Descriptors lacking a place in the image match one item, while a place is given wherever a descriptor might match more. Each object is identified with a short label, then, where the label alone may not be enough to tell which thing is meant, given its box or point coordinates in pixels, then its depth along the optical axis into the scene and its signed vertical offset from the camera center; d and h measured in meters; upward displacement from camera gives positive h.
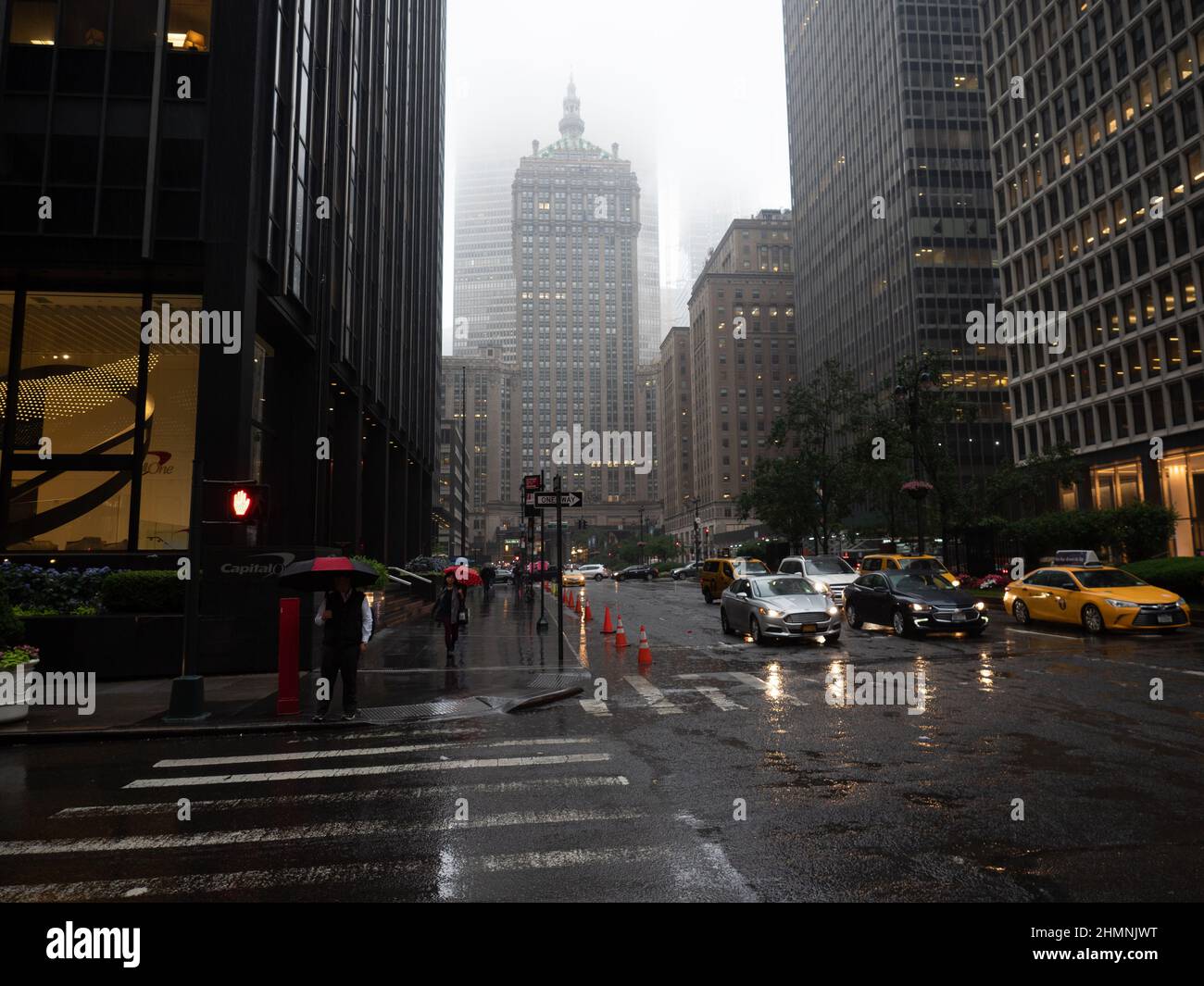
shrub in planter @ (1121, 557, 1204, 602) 20.91 -1.15
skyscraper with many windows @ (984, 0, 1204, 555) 40.12 +19.28
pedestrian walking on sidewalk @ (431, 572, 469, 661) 15.16 -1.22
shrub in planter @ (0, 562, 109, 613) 13.62 -0.50
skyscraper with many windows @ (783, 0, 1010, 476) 82.19 +39.99
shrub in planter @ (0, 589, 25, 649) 10.69 -0.94
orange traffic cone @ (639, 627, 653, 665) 14.52 -2.11
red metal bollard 10.30 -1.44
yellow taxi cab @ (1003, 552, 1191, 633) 16.05 -1.44
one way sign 15.84 +1.09
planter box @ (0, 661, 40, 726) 9.52 -1.95
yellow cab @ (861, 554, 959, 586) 21.46 -0.68
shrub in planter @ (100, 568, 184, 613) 13.66 -0.62
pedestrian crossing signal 10.34 +0.73
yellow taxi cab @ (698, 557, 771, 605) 32.09 -1.15
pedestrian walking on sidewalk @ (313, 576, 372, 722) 9.87 -1.10
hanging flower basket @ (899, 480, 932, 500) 28.56 +2.06
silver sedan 16.55 -1.49
